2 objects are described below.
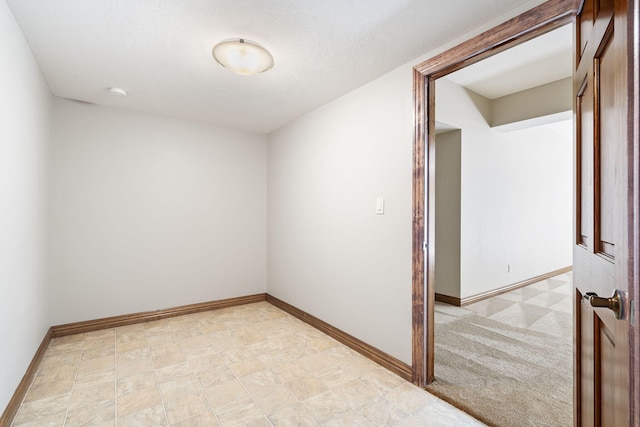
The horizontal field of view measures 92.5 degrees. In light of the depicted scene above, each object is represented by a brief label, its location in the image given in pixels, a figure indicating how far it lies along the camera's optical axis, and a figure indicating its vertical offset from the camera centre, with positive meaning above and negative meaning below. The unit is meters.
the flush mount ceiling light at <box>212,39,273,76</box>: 1.96 +1.05
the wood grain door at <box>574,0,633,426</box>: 0.67 +0.00
